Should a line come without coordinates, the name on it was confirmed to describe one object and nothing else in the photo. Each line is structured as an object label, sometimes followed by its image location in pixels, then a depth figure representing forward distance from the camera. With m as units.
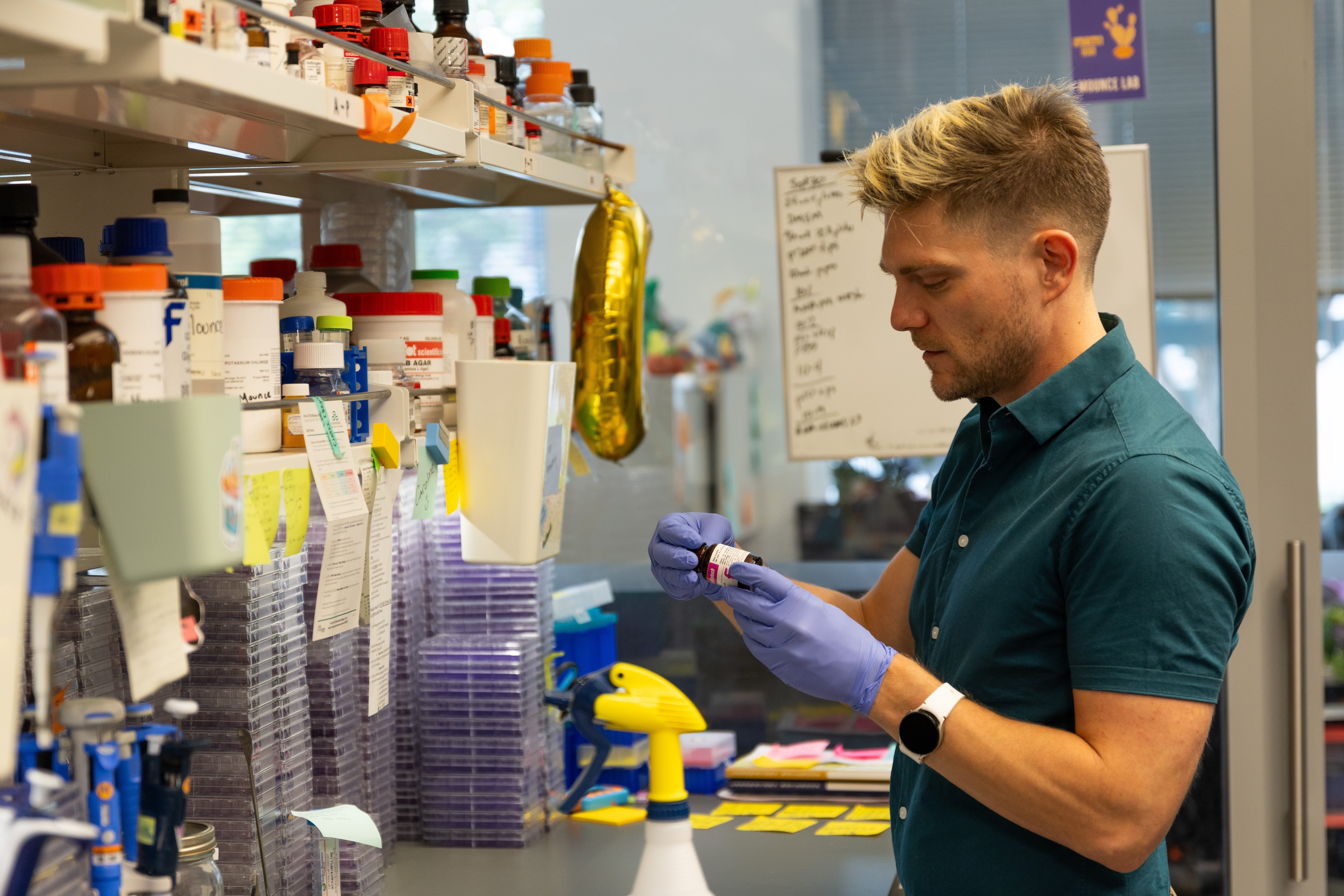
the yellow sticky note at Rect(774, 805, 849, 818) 2.08
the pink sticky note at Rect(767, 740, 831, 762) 2.27
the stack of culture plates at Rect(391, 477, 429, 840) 1.92
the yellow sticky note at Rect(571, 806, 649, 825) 2.06
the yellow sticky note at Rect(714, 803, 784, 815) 2.12
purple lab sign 2.39
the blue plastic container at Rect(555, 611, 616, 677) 2.20
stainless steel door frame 2.26
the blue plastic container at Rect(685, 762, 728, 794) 2.23
